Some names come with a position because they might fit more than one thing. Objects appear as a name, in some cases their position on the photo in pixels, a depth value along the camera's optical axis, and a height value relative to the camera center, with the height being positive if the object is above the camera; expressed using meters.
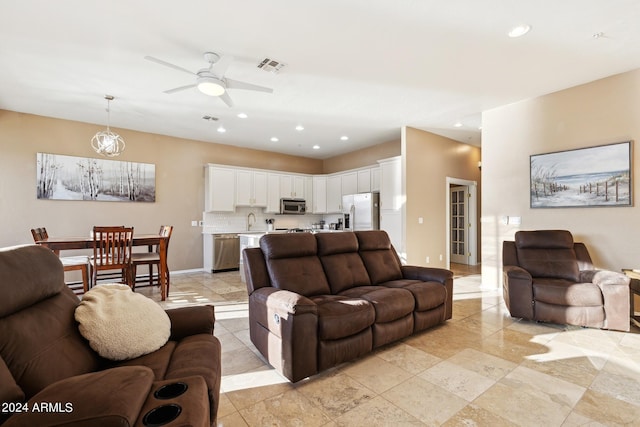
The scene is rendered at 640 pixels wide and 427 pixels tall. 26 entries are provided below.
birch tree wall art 4.86 +0.72
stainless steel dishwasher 6.13 -0.68
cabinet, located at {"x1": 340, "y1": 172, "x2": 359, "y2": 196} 6.97 +0.89
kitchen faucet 7.11 -0.04
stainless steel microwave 7.28 +0.33
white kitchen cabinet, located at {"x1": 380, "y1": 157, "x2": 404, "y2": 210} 5.60 +0.70
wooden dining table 3.52 -0.32
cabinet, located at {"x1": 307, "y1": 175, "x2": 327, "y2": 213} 7.80 +0.68
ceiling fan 3.04 +1.50
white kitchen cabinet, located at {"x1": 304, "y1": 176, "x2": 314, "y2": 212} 7.76 +0.73
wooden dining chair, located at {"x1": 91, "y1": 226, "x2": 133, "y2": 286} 3.66 -0.36
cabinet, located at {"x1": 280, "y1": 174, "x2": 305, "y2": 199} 7.34 +0.85
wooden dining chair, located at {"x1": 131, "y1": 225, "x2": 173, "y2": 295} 4.25 -0.57
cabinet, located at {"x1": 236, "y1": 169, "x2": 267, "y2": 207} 6.65 +0.74
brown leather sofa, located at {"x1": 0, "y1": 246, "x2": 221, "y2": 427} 0.87 -0.55
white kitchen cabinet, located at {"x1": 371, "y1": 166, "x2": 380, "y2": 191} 6.42 +0.90
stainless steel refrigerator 6.20 +0.20
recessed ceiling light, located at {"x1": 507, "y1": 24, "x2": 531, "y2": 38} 2.66 +1.75
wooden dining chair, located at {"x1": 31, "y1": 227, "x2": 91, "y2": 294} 3.62 -0.55
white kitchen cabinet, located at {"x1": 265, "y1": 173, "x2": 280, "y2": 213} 7.09 +0.65
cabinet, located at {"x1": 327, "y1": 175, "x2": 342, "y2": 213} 7.38 +0.66
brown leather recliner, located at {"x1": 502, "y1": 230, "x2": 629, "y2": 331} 2.88 -0.69
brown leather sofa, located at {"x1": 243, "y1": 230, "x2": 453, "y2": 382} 2.06 -0.68
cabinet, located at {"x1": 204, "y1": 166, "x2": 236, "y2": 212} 6.29 +0.66
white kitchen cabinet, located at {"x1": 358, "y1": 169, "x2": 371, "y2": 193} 6.65 +0.89
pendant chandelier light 4.21 +1.16
